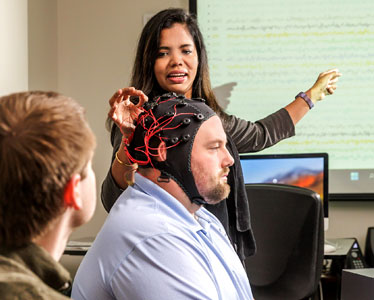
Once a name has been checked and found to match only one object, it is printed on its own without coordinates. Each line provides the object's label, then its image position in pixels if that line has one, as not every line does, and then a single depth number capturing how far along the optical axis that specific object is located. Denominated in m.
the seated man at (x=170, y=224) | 1.20
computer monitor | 3.15
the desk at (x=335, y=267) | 2.93
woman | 1.89
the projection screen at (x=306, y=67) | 3.57
